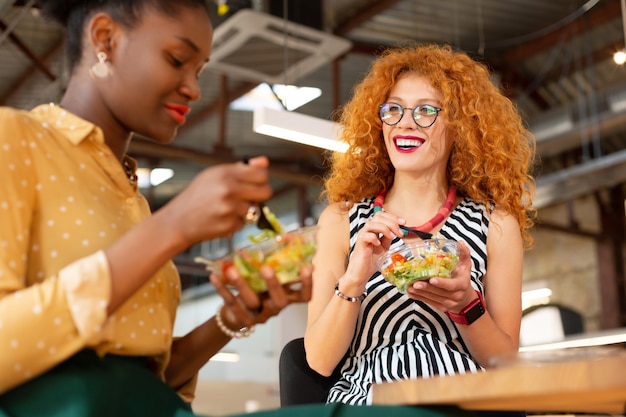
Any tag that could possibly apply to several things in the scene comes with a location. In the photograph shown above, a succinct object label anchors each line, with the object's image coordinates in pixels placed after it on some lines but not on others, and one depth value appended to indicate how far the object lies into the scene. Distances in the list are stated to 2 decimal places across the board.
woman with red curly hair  2.27
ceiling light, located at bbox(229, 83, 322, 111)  9.53
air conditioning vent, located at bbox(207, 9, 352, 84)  6.73
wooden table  1.12
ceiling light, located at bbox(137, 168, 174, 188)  12.84
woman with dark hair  1.17
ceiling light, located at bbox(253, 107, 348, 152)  5.02
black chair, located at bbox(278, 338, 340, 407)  2.32
